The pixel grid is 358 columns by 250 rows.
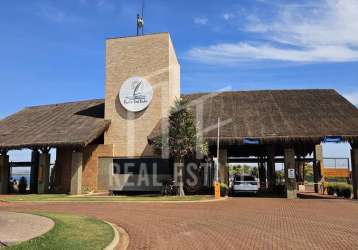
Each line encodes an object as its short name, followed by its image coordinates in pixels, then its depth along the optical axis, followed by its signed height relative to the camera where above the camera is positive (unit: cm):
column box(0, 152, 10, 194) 3212 +31
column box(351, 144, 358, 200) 2602 +31
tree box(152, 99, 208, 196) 2591 +252
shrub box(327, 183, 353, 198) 2752 -99
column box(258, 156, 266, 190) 4268 +64
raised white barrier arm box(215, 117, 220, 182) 2660 +96
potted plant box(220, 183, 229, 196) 2664 -95
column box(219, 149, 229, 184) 2750 +54
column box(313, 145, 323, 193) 3403 +100
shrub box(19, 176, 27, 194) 3412 -70
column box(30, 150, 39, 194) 3412 +50
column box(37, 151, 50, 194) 3080 +30
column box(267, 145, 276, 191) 3433 +68
